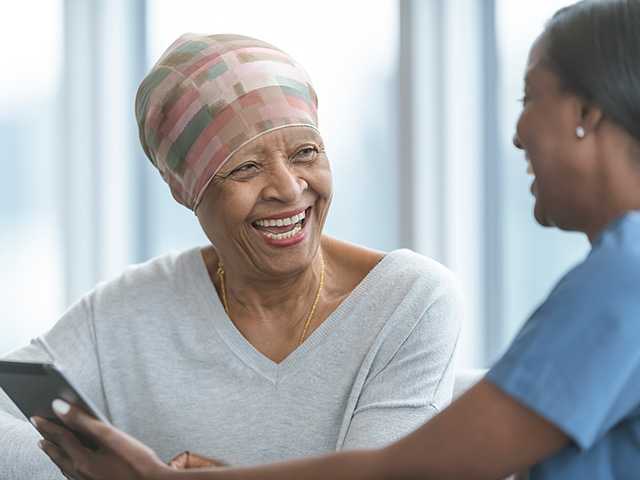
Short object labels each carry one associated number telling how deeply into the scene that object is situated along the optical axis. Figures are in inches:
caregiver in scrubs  67.2
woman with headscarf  83.8
